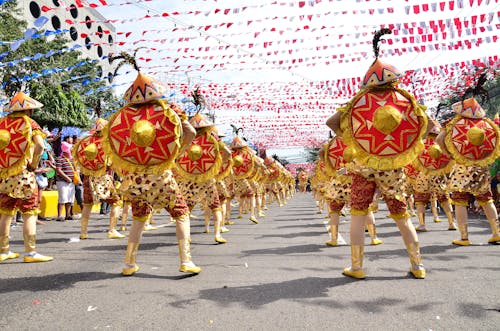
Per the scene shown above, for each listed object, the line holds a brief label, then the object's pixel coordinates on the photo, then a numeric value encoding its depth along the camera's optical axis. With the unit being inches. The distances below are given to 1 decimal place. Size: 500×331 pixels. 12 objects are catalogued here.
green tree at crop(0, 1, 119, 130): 792.9
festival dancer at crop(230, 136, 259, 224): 427.2
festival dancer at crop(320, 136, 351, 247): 259.3
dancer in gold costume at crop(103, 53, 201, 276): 167.5
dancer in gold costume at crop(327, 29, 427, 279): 164.2
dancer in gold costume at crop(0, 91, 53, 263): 210.5
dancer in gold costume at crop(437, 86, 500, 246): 243.3
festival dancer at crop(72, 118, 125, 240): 304.0
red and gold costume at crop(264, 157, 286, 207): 763.4
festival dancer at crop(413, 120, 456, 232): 302.5
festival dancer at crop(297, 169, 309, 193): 1731.1
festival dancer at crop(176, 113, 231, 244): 265.0
